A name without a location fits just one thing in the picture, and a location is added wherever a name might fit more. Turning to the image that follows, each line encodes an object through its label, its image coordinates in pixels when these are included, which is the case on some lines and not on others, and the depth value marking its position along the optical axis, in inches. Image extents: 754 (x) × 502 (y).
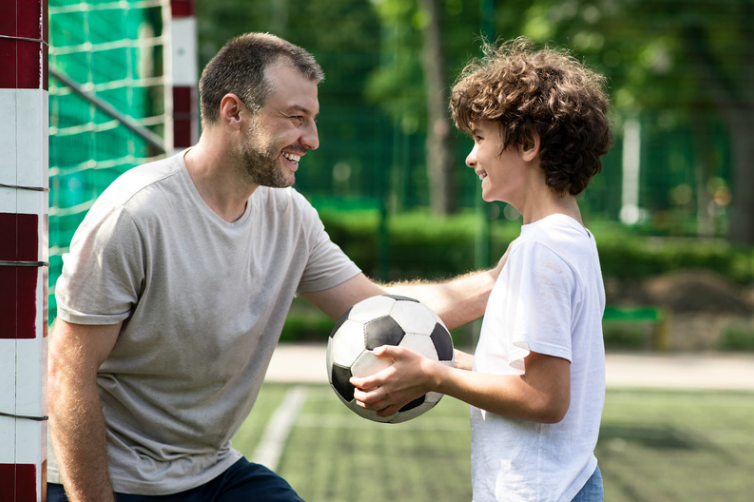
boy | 145.9
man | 162.6
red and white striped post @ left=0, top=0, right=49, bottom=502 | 138.4
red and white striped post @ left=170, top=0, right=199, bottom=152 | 295.0
